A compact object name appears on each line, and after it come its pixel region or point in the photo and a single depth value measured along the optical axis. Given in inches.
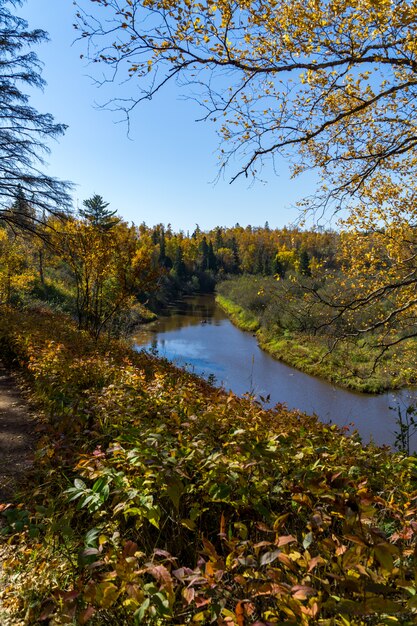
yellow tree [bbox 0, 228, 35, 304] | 603.0
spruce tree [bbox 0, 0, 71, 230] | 352.5
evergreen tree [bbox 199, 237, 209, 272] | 3061.0
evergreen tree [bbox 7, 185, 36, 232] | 374.9
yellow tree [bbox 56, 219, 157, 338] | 409.4
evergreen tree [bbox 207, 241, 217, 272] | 3073.3
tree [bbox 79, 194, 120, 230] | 1285.4
